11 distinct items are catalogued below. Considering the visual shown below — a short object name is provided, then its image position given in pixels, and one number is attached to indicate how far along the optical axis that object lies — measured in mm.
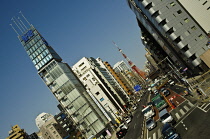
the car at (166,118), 29581
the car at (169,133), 22503
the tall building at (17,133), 129188
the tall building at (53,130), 129000
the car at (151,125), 33875
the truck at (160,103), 42281
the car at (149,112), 42812
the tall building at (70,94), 81375
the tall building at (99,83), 106250
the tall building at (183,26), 54156
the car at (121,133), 49672
